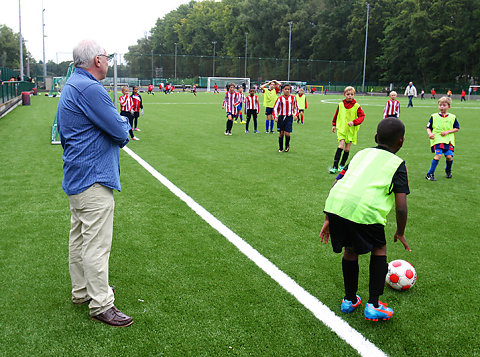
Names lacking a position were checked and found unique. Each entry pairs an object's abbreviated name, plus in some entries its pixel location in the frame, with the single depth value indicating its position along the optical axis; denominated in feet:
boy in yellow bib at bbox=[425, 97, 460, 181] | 27.58
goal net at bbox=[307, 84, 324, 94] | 220.27
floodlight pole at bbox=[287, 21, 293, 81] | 255.29
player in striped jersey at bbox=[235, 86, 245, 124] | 58.98
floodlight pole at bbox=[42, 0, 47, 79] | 169.60
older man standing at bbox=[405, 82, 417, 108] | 113.39
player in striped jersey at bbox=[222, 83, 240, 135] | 51.67
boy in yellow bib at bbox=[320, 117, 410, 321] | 10.05
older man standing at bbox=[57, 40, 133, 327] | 9.95
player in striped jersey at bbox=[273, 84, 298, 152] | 38.01
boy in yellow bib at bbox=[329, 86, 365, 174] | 29.17
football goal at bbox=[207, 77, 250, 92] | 218.18
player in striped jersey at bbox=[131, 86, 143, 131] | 50.39
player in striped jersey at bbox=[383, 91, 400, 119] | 41.96
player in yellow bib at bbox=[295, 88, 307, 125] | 67.62
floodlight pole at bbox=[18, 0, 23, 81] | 140.37
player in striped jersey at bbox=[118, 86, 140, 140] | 47.80
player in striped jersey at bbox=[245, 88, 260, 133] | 55.72
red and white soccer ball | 12.67
